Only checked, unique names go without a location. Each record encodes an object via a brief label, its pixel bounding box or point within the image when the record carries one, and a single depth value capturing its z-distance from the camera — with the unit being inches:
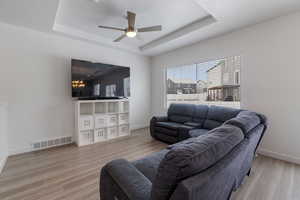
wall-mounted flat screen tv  136.5
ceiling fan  101.3
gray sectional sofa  28.0
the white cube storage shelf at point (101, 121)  136.2
